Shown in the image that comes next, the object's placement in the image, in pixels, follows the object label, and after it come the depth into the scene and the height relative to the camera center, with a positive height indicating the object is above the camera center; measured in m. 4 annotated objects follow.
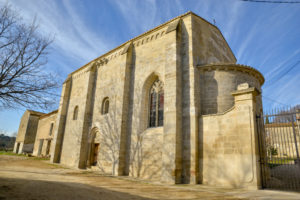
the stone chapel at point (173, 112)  7.98 +1.99
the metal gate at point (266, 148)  7.33 +0.35
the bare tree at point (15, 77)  6.43 +2.05
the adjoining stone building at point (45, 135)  25.66 +1.11
